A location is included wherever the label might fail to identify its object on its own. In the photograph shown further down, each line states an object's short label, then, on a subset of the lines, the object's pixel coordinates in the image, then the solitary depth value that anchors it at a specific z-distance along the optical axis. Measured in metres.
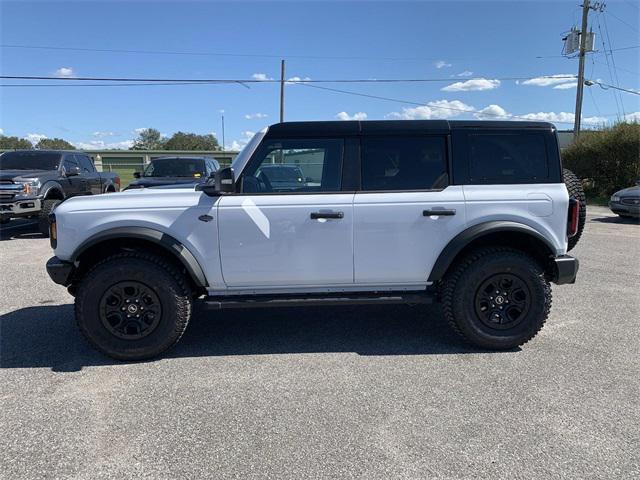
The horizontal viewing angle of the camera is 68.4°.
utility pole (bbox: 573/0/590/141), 25.39
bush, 18.08
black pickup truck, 9.69
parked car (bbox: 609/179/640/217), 12.35
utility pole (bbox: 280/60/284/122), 32.28
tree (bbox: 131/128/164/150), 99.00
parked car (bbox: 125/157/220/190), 11.15
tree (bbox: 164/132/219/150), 90.12
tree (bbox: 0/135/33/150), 70.50
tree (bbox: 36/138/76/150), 74.39
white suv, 3.80
